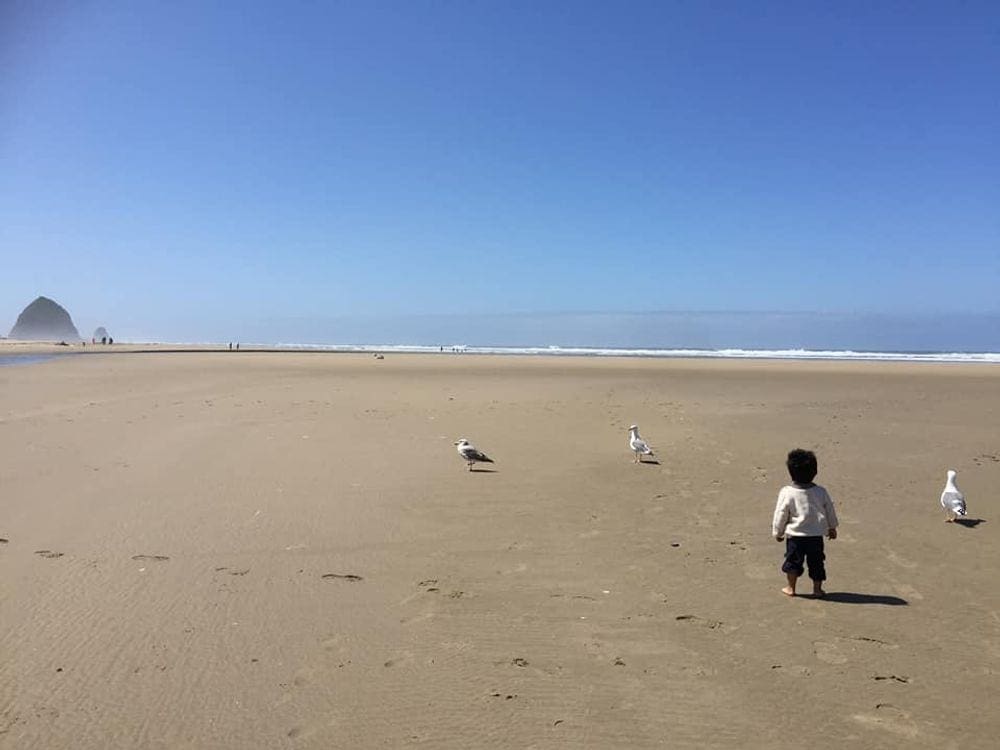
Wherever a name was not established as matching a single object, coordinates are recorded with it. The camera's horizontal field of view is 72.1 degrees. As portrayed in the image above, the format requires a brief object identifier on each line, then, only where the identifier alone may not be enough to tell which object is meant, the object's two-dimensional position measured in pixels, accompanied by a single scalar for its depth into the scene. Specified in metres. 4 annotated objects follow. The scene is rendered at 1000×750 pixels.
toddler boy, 5.84
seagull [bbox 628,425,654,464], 11.22
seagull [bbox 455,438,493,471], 10.41
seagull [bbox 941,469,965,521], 8.02
